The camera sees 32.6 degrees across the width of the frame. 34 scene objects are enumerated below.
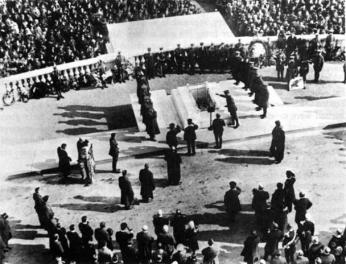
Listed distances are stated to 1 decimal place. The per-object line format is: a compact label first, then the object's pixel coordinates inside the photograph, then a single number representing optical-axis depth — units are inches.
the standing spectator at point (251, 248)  539.5
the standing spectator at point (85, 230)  578.6
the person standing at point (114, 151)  724.2
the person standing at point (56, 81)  943.0
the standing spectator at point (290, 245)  549.0
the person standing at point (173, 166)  686.5
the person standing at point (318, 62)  923.4
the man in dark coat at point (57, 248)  576.7
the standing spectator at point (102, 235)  574.9
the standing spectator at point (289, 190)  616.1
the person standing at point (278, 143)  714.8
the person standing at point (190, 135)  738.8
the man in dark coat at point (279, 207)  583.8
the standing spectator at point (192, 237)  566.9
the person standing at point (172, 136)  738.8
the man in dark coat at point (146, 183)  659.4
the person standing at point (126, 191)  650.8
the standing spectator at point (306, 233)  548.4
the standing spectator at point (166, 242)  560.4
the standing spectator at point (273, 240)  545.0
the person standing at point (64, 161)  722.2
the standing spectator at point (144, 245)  560.4
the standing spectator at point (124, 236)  561.9
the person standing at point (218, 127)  743.7
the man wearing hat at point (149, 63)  1000.1
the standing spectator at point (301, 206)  594.9
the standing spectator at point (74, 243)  572.1
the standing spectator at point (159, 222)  583.2
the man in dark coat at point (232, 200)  616.4
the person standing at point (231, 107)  781.3
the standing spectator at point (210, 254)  525.7
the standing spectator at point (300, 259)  531.5
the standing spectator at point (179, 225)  576.5
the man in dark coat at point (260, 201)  601.9
